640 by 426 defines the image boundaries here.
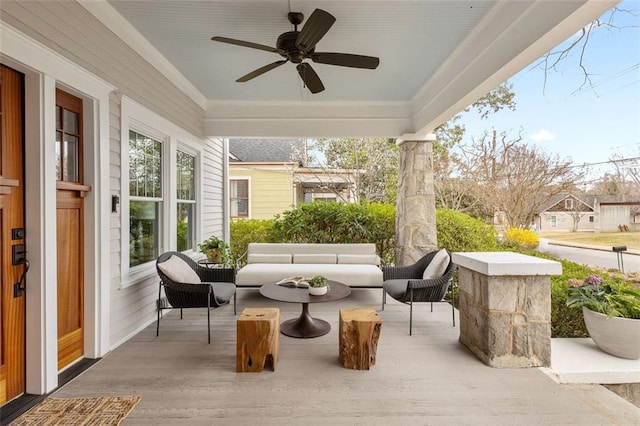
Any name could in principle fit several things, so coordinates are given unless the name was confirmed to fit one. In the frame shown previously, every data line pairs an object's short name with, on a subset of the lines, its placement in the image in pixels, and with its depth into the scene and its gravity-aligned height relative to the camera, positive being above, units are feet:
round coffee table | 10.24 -2.88
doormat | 6.32 -4.31
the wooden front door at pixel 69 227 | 8.38 -0.35
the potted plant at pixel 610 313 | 8.71 -3.07
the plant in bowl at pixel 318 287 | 10.46 -2.56
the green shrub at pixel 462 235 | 20.10 -1.53
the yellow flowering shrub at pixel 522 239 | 21.77 -1.99
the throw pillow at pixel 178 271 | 10.96 -2.14
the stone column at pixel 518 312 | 8.58 -2.88
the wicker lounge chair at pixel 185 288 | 10.58 -2.64
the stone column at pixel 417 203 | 17.72 +0.55
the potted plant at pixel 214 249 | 16.39 -1.95
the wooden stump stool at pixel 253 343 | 8.23 -3.51
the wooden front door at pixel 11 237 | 6.81 -0.49
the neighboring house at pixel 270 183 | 33.12 +3.36
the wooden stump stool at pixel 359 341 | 8.49 -3.61
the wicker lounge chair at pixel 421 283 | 11.46 -2.91
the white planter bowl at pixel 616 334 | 8.63 -3.62
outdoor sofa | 14.93 -2.82
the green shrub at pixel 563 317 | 10.52 -3.74
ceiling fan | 8.11 +4.81
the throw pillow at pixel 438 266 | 12.35 -2.24
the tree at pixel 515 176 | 24.41 +3.01
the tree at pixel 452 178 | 31.04 +3.57
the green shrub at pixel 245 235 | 24.17 -1.71
